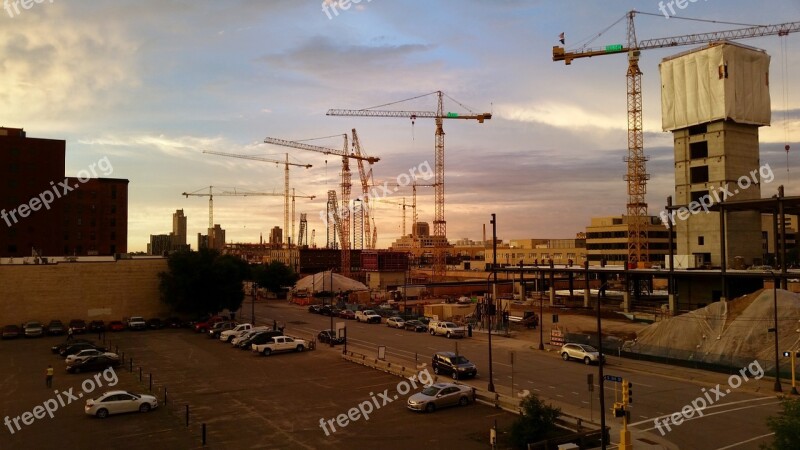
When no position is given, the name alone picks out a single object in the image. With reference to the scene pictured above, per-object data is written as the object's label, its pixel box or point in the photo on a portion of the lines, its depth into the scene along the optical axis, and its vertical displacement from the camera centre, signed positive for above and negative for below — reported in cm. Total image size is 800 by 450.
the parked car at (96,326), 5482 -761
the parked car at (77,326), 5475 -757
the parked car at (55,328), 5325 -756
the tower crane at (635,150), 10069 +1809
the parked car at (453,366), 3222 -687
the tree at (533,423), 1993 -632
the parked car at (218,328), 5156 -737
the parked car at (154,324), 5894 -793
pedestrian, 3108 -717
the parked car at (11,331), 5131 -767
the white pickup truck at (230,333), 4822 -734
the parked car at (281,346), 4162 -738
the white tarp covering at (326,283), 9362 -594
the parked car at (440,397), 2545 -690
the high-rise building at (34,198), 8181 +765
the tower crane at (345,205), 14162 +1132
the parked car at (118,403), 2505 -705
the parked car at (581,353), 3725 -712
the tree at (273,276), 10164 -506
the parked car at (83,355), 3548 -688
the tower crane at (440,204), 13800 +1127
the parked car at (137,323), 5734 -763
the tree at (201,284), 5975 -377
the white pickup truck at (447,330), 5035 -742
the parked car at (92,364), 3509 -733
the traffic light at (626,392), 2024 -526
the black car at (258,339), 4288 -693
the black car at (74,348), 4016 -716
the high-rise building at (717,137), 6619 +1357
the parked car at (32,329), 5219 -757
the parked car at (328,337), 4634 -752
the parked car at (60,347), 4252 -752
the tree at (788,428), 1422 -469
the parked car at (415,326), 5472 -766
